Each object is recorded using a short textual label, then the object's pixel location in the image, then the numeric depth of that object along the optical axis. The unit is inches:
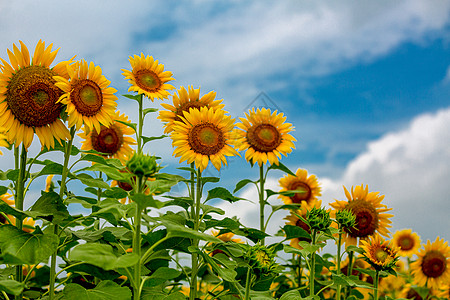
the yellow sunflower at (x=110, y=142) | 149.6
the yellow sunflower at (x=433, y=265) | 169.2
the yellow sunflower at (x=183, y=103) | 117.6
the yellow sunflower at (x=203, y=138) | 103.3
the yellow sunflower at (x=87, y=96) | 89.4
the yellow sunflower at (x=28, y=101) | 89.9
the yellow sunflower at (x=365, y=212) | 135.3
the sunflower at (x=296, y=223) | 148.1
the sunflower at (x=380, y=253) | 107.0
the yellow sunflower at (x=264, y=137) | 132.9
